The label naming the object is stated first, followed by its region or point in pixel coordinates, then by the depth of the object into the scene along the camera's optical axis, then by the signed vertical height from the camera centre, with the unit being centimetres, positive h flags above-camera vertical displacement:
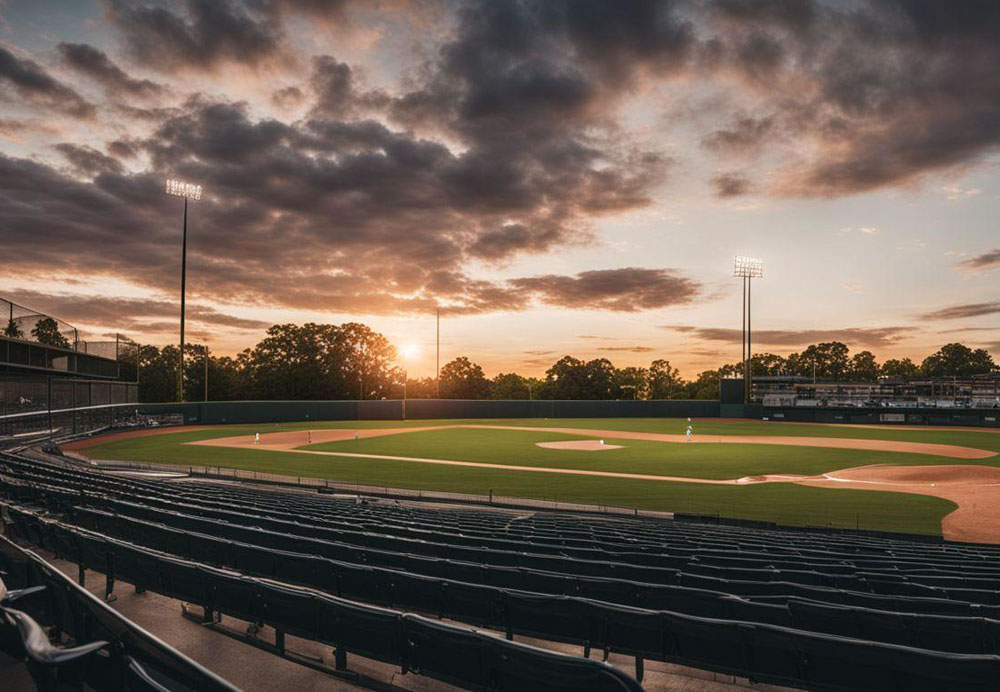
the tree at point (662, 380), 17175 -7
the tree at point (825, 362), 18662 +626
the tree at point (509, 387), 14638 -228
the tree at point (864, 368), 18800 +459
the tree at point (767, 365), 17500 +495
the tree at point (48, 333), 3650 +260
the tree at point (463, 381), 12708 -71
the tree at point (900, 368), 19088 +466
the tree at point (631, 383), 14088 -95
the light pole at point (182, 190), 6775 +2128
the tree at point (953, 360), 18312 +735
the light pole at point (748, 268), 9012 +1750
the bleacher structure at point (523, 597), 403 -228
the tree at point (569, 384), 13450 -128
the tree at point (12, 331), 3168 +228
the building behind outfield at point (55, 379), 3353 -45
